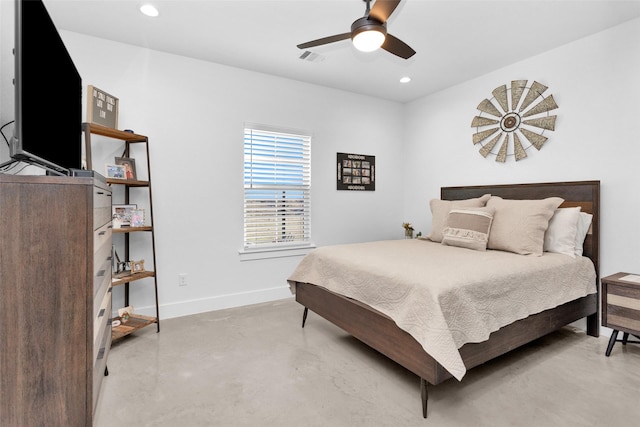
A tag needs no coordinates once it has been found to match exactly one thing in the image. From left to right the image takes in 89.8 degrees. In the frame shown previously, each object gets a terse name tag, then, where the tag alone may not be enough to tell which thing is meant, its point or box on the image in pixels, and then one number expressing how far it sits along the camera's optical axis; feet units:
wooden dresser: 3.23
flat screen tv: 3.58
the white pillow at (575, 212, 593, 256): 9.14
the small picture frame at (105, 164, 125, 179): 8.96
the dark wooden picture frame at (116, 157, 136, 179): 9.51
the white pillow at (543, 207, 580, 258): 8.96
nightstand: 7.48
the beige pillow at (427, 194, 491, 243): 11.01
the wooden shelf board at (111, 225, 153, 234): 8.81
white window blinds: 12.18
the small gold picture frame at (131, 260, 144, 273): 9.54
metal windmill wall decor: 10.62
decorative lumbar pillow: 9.50
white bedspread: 5.65
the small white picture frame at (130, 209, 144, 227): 9.46
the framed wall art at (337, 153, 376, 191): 14.17
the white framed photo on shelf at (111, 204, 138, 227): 9.20
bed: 5.82
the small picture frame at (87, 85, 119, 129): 8.36
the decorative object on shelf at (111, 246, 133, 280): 9.18
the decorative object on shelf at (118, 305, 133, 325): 9.29
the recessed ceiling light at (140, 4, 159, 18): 7.99
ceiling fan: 6.21
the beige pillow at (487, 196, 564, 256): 8.85
